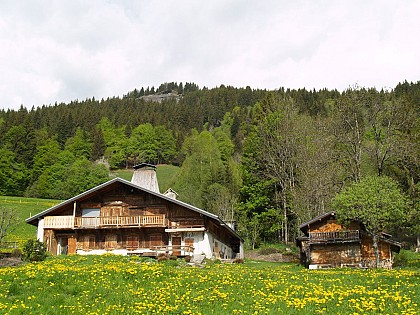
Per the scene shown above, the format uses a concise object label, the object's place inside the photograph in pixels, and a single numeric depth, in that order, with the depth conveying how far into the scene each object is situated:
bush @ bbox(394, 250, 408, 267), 42.66
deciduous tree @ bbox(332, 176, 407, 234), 37.38
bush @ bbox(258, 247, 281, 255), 56.34
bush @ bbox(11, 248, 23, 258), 39.28
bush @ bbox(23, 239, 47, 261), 32.62
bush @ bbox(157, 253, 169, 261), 35.28
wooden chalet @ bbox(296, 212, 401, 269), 41.38
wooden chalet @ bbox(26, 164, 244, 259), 42.78
